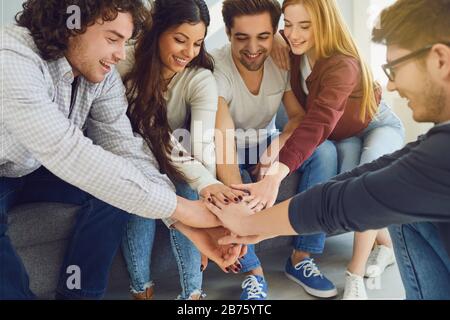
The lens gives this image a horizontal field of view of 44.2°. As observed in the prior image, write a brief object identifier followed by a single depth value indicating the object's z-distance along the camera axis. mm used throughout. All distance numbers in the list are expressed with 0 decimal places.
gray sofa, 1109
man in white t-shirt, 1236
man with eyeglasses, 752
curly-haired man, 957
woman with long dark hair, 1170
